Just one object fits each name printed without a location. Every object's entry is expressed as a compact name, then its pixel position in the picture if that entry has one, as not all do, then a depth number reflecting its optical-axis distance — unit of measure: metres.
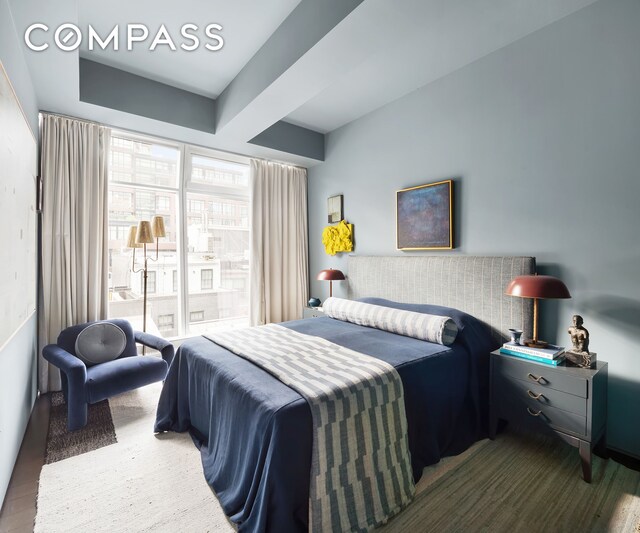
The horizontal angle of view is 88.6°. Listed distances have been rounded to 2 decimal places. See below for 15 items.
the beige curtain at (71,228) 2.99
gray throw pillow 2.80
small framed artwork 4.18
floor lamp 3.32
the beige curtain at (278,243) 4.31
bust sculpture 2.01
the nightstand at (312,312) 3.88
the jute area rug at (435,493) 1.57
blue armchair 2.36
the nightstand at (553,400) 1.86
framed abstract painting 3.00
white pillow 2.40
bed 1.43
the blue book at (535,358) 2.02
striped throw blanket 1.47
